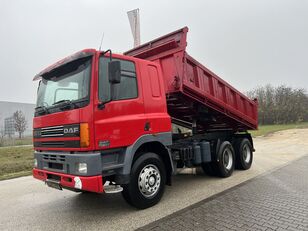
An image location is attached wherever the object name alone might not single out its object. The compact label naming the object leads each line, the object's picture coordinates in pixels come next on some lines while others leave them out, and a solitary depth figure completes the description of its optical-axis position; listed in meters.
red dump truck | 4.02
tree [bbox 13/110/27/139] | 36.28
